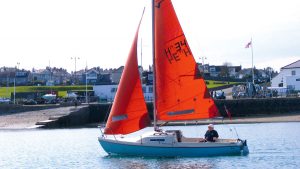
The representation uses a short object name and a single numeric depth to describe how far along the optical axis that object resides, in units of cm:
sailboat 3709
